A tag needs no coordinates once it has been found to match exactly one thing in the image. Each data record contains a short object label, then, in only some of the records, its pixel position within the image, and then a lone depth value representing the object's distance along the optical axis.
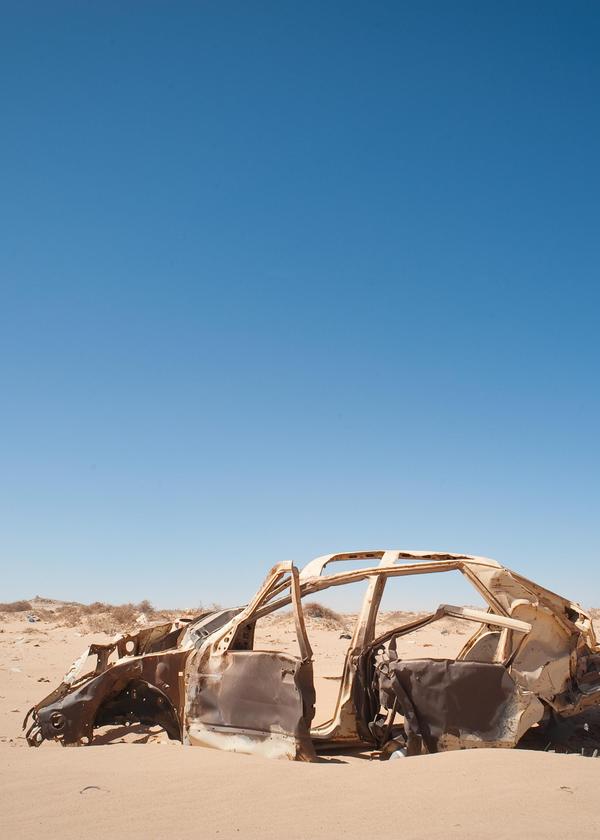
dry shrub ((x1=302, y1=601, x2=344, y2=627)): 21.59
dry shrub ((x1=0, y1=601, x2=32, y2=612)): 28.38
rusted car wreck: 5.61
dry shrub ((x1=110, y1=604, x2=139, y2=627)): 21.47
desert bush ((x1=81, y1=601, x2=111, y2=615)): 24.74
